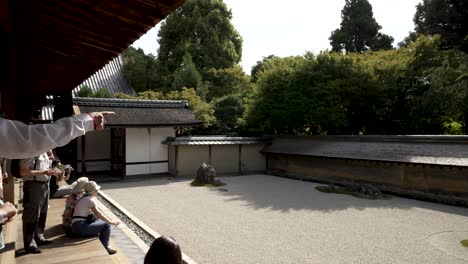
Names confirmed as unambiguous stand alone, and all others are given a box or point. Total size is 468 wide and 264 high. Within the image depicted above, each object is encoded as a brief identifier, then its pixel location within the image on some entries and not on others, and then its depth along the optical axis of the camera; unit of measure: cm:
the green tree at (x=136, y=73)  2973
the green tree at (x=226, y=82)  3148
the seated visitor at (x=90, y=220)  518
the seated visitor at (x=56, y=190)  788
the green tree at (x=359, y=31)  3073
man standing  458
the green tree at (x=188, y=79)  2772
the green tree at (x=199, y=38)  3403
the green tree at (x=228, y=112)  2594
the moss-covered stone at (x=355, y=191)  1200
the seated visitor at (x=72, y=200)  550
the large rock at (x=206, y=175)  1477
